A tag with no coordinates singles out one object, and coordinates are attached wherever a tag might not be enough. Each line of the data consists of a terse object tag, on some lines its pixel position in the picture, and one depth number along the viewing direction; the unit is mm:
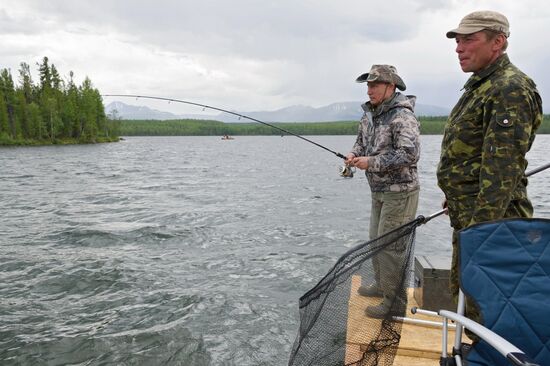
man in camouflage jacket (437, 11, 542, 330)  2768
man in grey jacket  4672
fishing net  3295
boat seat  2436
